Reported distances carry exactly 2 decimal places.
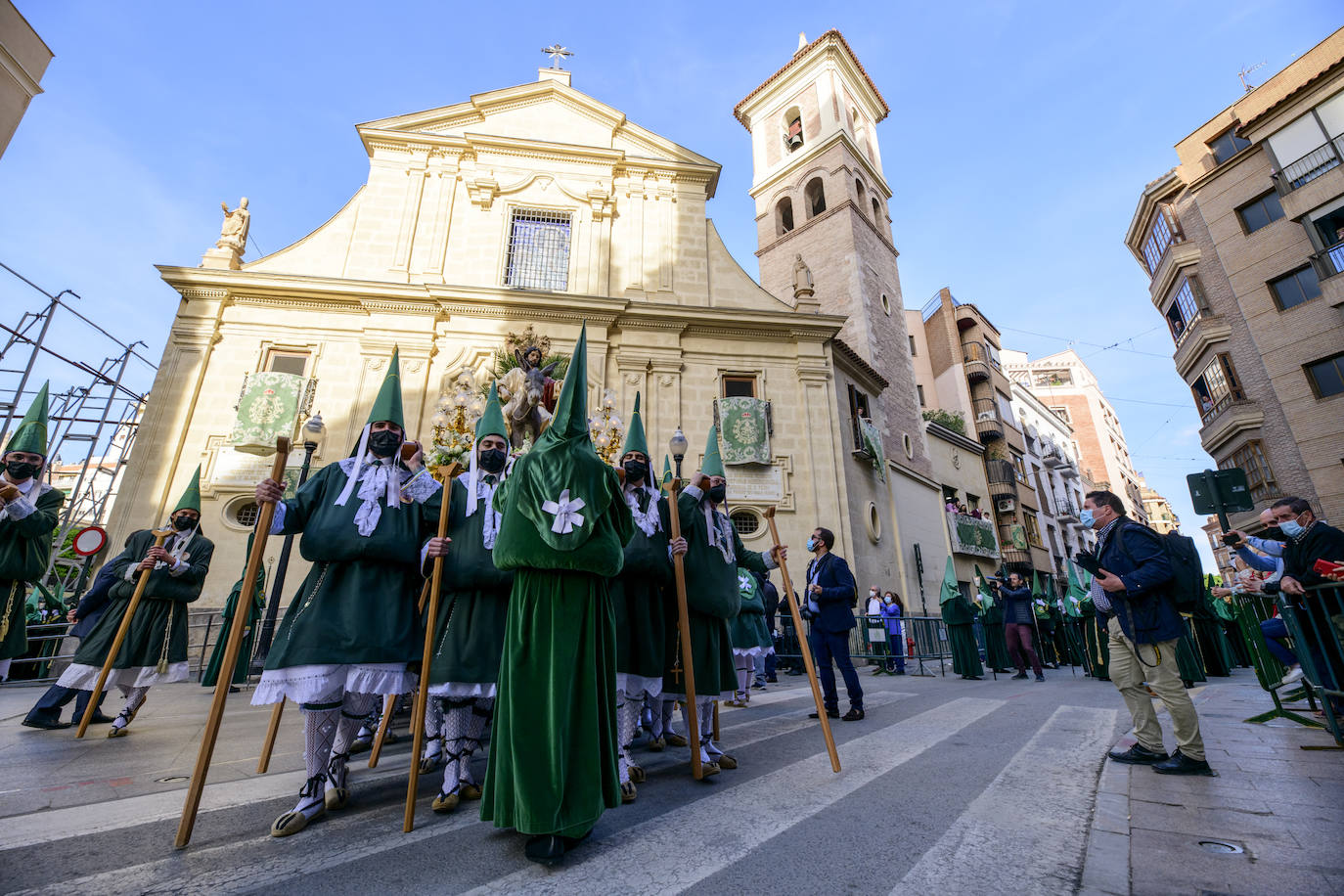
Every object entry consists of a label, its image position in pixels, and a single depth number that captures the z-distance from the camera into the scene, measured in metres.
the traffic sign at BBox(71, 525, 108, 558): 6.96
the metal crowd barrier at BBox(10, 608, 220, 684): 10.10
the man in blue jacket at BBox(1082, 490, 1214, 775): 3.61
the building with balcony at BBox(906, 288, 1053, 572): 30.02
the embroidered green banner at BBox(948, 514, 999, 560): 24.19
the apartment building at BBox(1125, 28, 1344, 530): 18.25
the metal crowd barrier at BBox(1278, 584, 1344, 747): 4.17
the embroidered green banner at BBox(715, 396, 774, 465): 15.96
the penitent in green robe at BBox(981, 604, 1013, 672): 12.20
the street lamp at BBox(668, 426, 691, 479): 6.01
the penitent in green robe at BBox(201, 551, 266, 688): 8.94
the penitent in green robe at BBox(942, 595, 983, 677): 10.64
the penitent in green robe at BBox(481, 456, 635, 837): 2.49
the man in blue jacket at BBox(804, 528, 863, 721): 6.46
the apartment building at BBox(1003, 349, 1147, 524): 52.62
